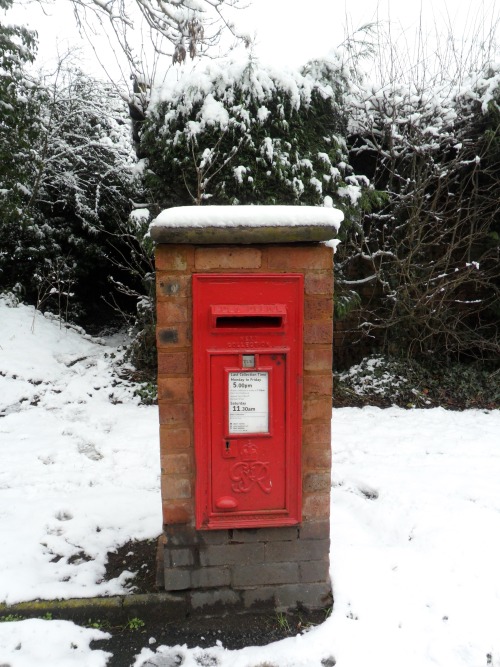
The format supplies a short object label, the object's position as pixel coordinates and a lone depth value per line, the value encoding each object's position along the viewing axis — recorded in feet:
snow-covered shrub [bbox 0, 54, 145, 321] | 24.90
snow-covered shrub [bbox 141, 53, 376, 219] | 15.38
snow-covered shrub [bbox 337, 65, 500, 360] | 18.44
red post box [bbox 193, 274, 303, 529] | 6.89
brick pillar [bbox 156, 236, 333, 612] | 7.00
